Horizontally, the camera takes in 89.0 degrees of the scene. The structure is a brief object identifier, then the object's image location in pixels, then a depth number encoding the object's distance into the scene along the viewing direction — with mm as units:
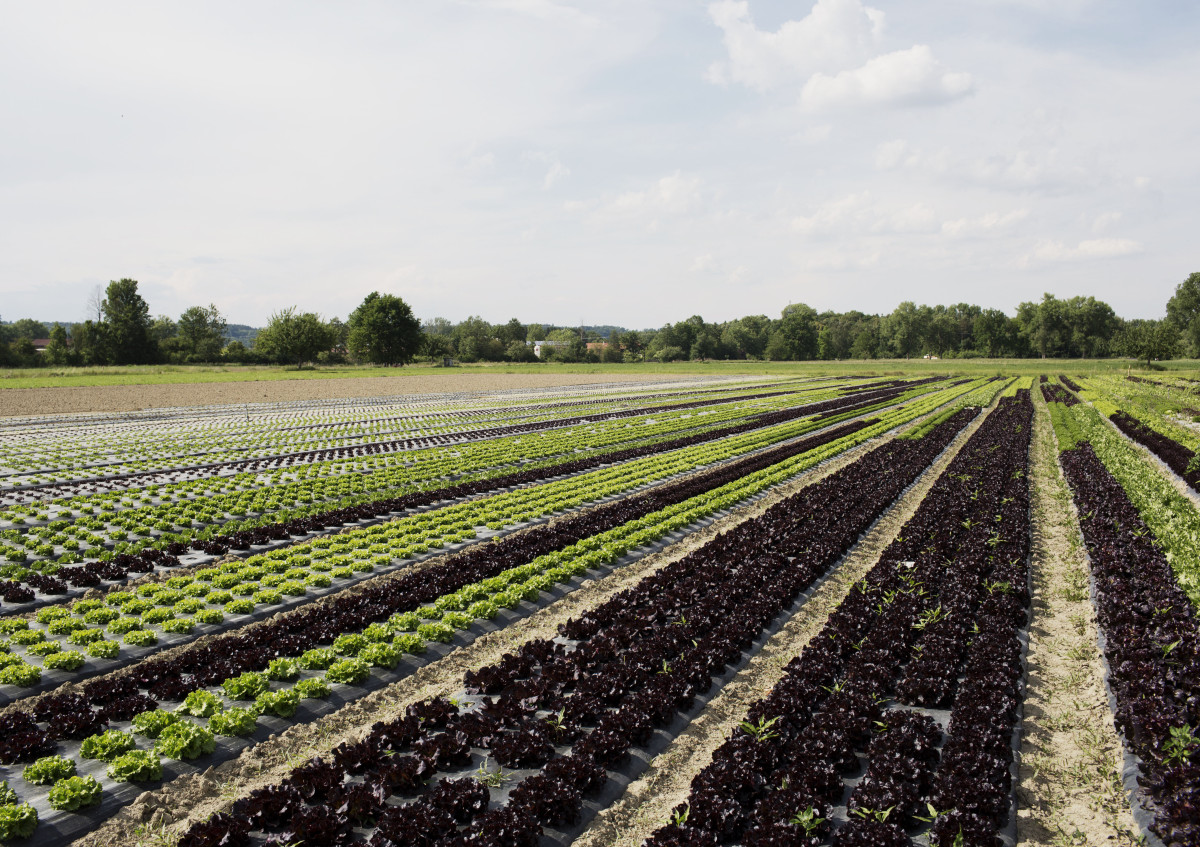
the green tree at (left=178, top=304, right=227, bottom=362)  109438
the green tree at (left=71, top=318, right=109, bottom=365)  95188
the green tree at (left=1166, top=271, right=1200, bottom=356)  141250
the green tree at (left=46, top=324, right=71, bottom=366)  94812
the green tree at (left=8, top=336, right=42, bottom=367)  88875
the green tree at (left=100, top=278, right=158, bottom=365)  96875
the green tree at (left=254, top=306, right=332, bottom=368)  101688
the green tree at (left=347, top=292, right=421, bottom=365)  113188
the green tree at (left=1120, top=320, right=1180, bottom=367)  95750
